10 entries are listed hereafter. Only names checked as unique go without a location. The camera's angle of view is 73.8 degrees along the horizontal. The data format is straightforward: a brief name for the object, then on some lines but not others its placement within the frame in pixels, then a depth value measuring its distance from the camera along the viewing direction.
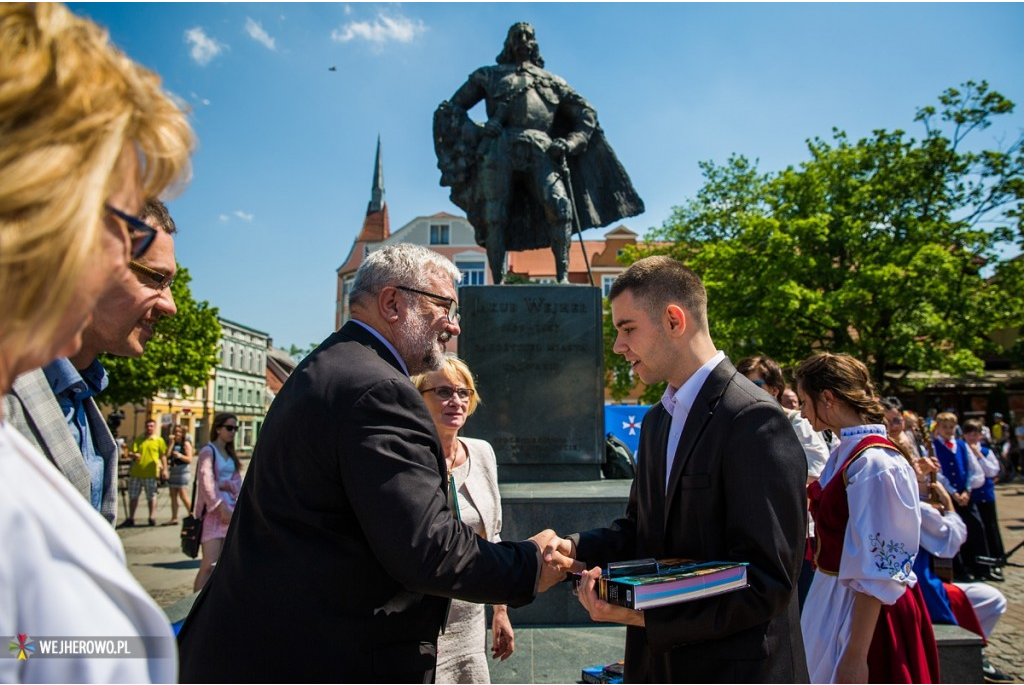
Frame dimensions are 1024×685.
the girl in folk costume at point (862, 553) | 2.70
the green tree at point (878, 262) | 23.55
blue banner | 11.02
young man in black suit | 1.82
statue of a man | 7.86
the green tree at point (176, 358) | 30.31
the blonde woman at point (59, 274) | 0.74
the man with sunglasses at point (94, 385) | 1.77
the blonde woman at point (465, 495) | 2.91
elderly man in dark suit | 1.84
